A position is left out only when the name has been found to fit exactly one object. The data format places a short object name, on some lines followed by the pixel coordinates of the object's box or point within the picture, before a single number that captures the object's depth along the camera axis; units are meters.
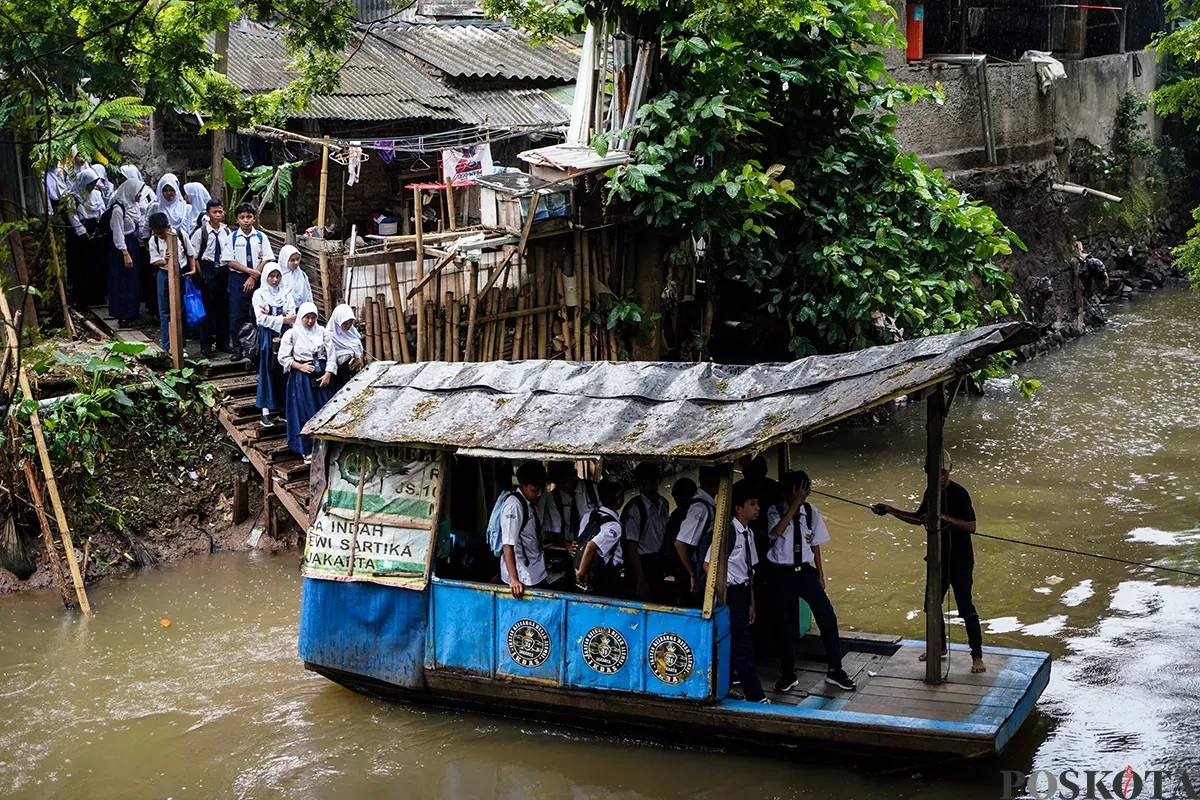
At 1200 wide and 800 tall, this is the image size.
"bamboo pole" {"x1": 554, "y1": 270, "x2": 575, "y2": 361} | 12.34
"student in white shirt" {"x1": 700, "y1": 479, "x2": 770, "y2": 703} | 7.24
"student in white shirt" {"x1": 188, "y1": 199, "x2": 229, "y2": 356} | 11.98
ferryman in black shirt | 7.31
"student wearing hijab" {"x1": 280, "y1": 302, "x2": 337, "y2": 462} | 10.89
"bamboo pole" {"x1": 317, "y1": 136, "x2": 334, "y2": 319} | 11.45
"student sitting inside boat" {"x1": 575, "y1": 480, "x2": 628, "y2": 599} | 7.72
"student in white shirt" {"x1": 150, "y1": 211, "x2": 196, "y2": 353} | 11.85
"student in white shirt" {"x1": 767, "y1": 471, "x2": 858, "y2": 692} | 7.41
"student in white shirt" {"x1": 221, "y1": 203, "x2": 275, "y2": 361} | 11.96
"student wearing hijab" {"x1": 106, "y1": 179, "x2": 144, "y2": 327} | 12.20
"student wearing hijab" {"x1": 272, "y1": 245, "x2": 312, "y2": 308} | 11.38
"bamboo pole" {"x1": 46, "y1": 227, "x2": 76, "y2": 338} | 12.08
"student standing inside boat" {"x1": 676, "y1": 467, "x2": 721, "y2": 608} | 7.38
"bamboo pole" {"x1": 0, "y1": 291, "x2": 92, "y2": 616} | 9.88
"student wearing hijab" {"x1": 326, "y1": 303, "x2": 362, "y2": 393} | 10.86
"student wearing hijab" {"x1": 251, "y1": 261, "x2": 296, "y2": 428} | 11.15
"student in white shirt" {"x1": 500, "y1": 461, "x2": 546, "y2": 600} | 7.77
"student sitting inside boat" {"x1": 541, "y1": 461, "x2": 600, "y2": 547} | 8.58
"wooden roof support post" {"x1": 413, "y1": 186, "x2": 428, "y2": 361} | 11.34
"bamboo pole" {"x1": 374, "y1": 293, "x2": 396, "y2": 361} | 11.40
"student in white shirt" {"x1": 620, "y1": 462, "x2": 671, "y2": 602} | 7.87
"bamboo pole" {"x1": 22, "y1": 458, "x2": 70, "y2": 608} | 9.90
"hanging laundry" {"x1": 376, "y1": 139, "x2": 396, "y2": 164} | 13.93
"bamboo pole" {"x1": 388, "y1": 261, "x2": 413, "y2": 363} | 11.38
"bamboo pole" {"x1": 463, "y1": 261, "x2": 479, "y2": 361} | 11.54
